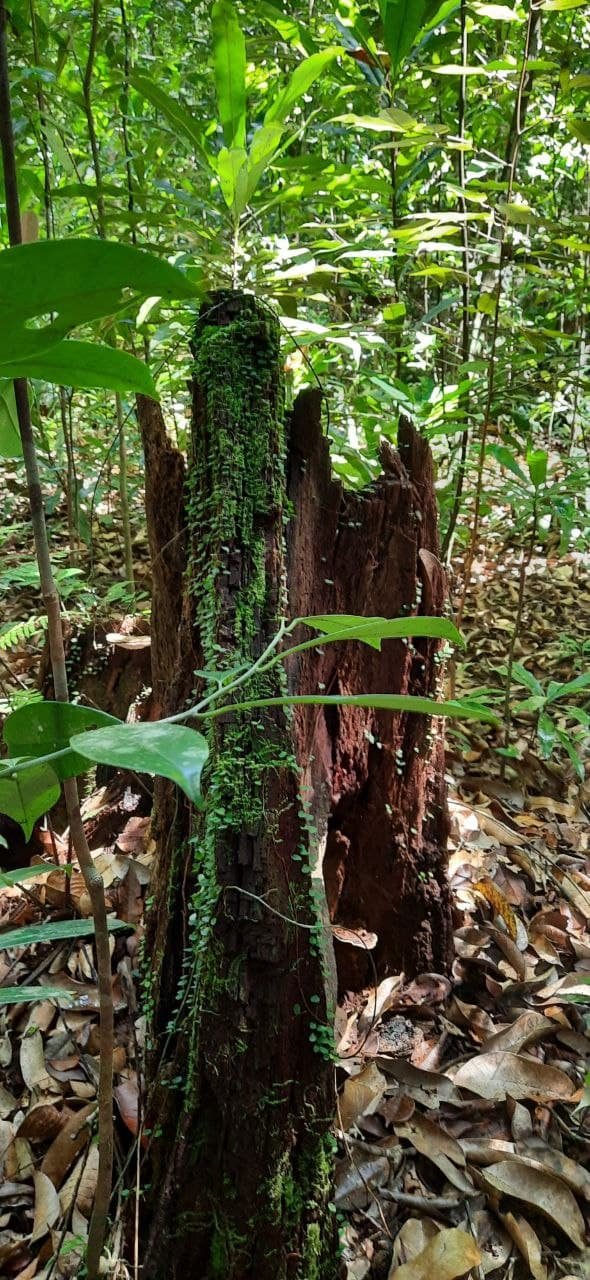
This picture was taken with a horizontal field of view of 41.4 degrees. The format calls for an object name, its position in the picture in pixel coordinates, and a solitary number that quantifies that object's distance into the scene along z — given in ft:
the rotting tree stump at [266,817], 3.84
